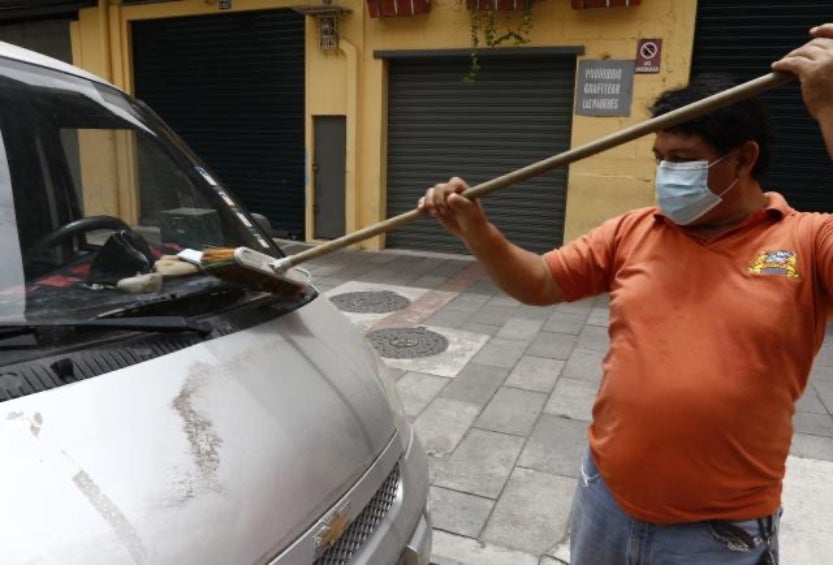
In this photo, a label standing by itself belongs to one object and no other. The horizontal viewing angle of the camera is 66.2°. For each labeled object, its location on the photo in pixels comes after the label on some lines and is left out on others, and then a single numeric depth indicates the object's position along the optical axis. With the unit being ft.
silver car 4.08
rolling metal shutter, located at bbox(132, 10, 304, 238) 33.76
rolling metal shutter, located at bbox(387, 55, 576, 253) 29.01
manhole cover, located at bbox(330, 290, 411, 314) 22.43
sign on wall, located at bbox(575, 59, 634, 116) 26.66
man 4.98
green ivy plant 27.86
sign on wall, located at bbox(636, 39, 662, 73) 26.00
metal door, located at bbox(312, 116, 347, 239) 32.63
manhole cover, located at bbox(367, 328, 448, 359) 18.08
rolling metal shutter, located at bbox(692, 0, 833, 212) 24.93
